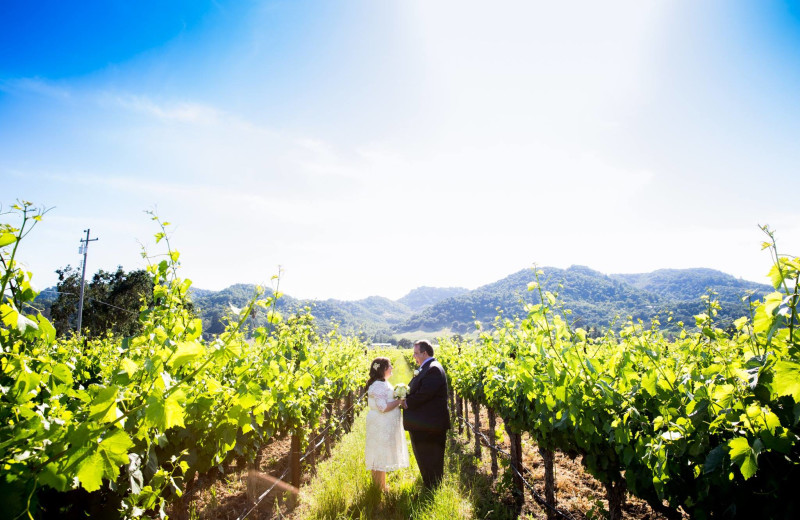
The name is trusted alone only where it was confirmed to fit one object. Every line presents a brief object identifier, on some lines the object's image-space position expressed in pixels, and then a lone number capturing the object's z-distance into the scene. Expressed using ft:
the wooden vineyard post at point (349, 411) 31.09
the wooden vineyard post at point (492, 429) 21.38
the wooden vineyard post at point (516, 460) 17.59
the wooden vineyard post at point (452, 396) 36.87
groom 16.51
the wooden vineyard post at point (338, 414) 28.27
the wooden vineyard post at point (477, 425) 25.36
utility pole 75.51
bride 16.81
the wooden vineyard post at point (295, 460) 16.98
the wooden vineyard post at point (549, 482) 14.52
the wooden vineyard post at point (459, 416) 33.06
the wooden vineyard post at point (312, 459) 20.65
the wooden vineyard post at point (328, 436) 23.76
